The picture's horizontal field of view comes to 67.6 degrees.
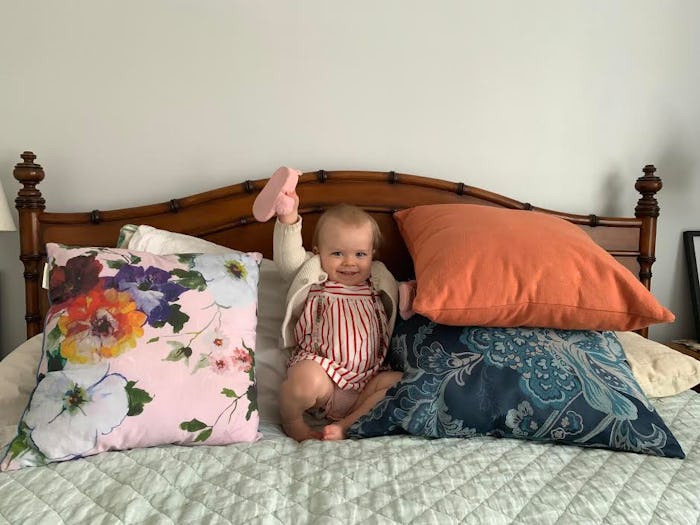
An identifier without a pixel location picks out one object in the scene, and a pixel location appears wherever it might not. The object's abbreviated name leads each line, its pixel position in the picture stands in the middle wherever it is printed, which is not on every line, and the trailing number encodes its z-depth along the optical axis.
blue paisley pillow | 0.95
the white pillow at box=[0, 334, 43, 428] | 1.07
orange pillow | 1.07
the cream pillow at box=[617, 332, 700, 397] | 1.18
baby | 1.14
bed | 0.74
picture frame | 1.78
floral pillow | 0.91
